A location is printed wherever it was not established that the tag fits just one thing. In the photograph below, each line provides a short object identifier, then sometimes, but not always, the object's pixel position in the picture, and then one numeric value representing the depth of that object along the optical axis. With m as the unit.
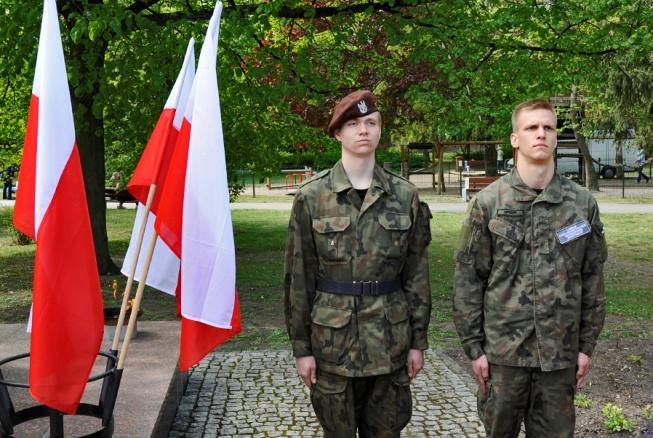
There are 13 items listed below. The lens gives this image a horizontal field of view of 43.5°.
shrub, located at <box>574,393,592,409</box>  5.91
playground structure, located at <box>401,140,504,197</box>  27.87
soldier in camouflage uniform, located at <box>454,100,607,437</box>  3.74
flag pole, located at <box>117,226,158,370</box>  3.76
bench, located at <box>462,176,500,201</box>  27.53
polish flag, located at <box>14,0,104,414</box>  3.47
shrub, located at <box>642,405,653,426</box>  5.48
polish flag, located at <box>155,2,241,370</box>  3.79
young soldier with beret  3.71
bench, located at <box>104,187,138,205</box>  25.08
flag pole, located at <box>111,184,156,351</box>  3.89
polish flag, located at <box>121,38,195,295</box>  4.02
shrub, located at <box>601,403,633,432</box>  5.41
